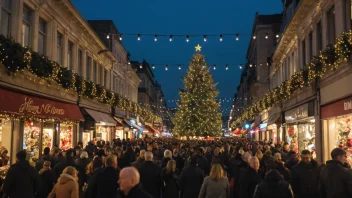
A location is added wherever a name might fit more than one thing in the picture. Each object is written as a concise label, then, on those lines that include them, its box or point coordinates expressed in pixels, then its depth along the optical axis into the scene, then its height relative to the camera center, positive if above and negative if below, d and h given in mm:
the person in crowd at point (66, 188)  7223 -858
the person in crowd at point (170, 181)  10755 -1113
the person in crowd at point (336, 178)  7754 -750
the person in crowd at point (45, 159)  11799 -652
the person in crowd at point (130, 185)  5273 -597
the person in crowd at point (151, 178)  10438 -1001
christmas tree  53281 +3708
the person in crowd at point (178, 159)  15486 -844
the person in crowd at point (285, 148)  18475 -529
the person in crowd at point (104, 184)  8383 -917
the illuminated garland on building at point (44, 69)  14172 +2740
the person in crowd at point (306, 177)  10125 -954
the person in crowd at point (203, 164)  13605 -874
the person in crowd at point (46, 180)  10211 -1033
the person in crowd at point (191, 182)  9891 -1042
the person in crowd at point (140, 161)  11086 -661
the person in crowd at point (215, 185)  8359 -947
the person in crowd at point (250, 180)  8914 -890
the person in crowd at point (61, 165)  11273 -755
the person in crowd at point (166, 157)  13141 -639
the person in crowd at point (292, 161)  12031 -695
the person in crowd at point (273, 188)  6491 -772
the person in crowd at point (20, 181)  9117 -935
